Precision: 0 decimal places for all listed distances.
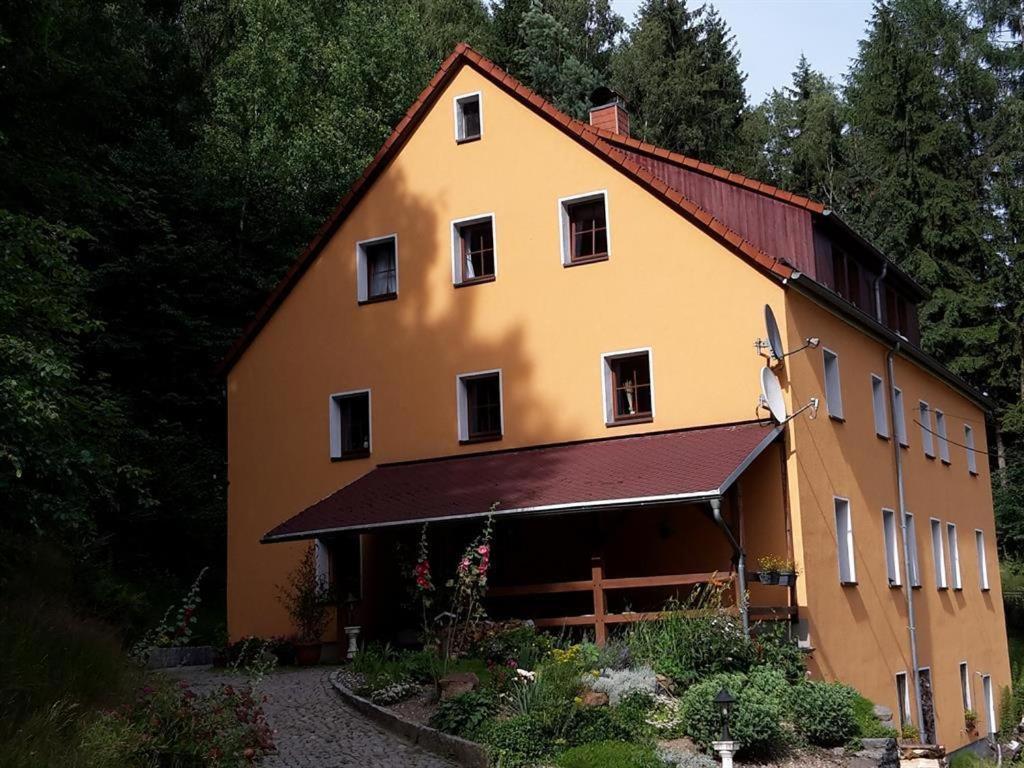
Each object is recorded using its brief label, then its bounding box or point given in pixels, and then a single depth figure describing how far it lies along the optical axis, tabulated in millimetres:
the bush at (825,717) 13000
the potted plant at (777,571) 16438
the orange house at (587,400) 17516
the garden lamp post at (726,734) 11078
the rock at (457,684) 12812
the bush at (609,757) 10883
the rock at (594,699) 12453
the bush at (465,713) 12023
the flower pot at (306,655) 18906
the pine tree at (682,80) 41688
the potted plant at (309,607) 19000
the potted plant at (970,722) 24122
